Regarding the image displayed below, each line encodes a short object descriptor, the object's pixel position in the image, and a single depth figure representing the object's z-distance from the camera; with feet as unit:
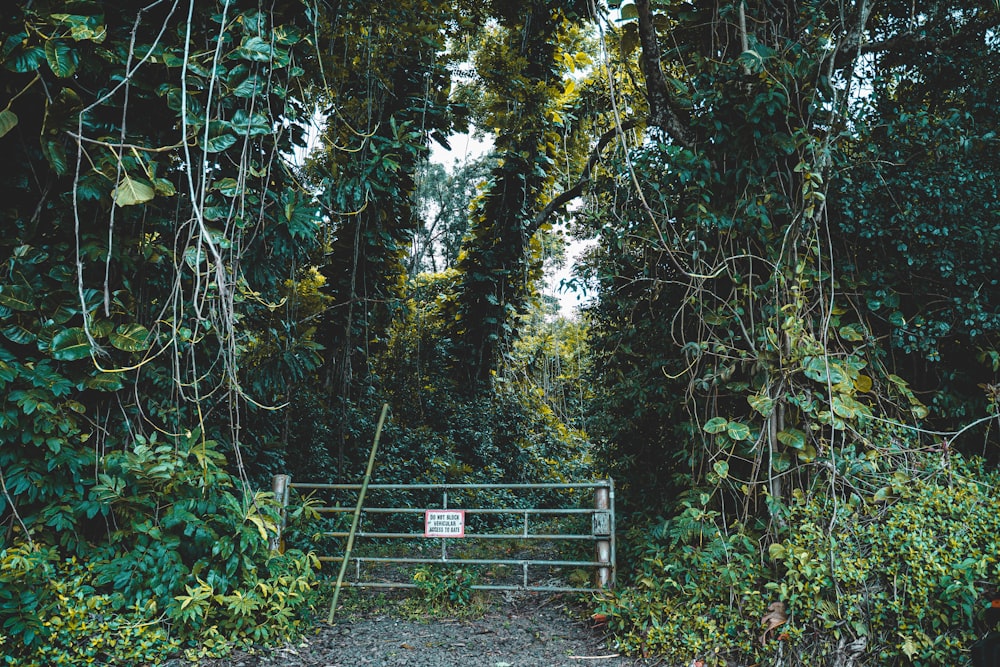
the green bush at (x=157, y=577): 11.41
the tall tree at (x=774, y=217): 14.30
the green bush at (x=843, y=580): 12.25
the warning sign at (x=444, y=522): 16.72
